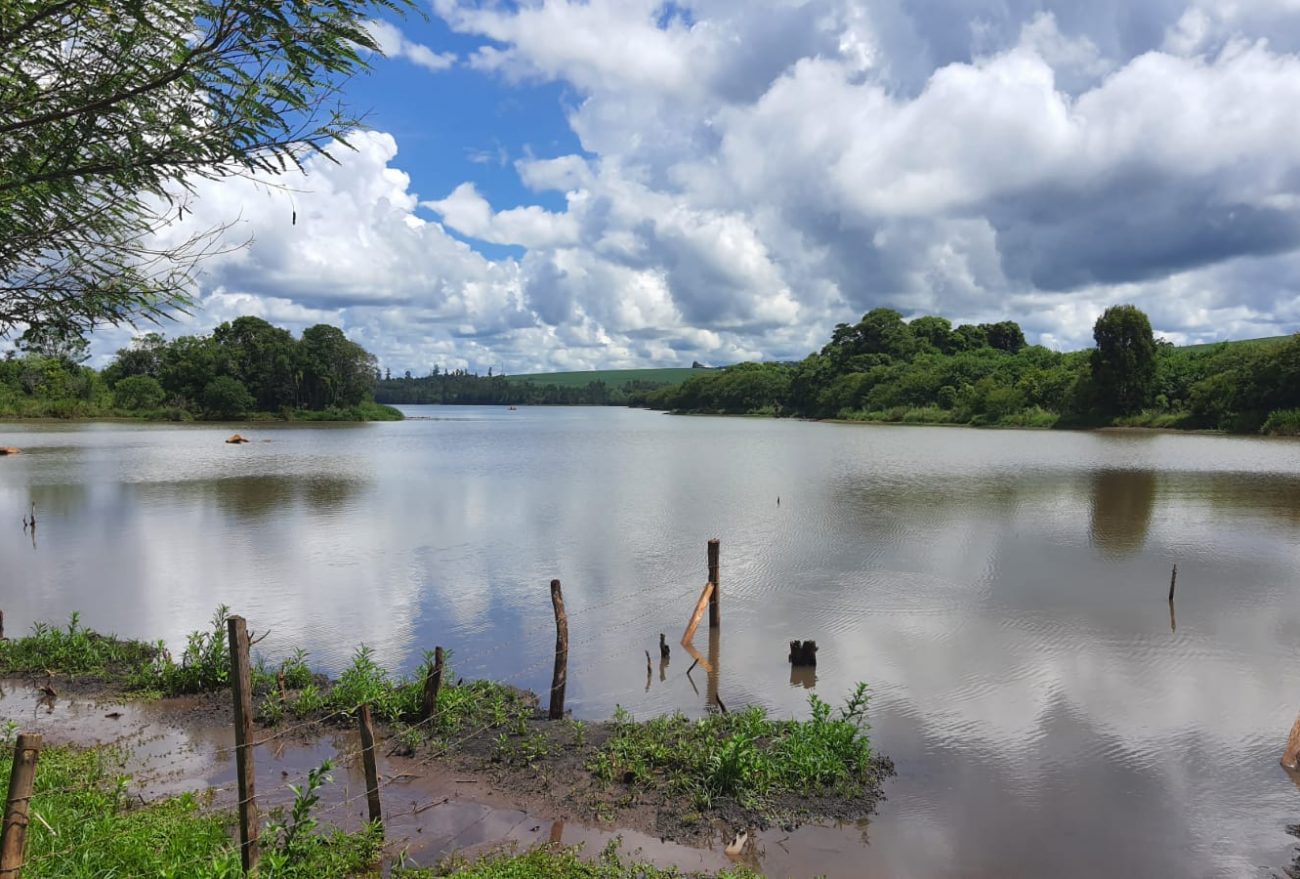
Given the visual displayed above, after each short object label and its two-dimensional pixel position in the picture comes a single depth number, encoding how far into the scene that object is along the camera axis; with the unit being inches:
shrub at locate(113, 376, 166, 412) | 4261.8
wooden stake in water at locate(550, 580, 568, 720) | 405.4
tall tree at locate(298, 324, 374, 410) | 4559.5
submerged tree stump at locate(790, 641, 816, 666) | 508.7
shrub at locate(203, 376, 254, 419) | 4202.8
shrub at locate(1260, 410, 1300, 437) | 2442.2
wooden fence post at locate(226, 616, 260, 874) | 233.6
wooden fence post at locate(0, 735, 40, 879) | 168.6
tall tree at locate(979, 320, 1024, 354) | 5364.2
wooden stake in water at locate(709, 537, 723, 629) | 562.6
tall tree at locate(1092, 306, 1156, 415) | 3038.9
